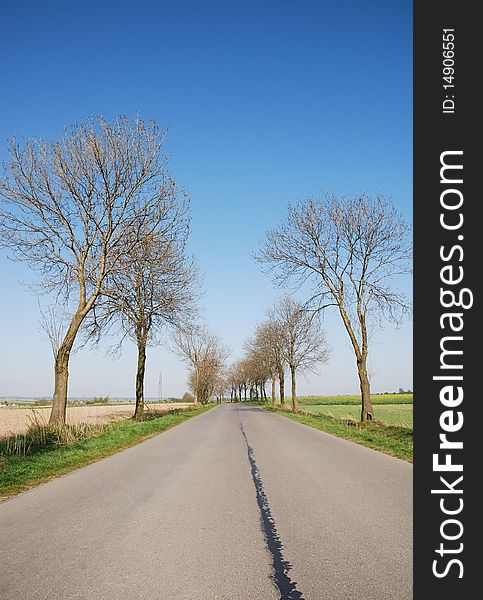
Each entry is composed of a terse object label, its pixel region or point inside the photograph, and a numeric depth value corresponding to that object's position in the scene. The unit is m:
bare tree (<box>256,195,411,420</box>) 24.94
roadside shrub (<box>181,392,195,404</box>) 122.37
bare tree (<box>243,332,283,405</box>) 54.06
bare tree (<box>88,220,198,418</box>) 21.17
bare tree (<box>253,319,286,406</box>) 51.91
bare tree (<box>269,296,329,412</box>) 50.44
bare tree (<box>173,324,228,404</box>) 72.56
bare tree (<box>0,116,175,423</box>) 19.30
